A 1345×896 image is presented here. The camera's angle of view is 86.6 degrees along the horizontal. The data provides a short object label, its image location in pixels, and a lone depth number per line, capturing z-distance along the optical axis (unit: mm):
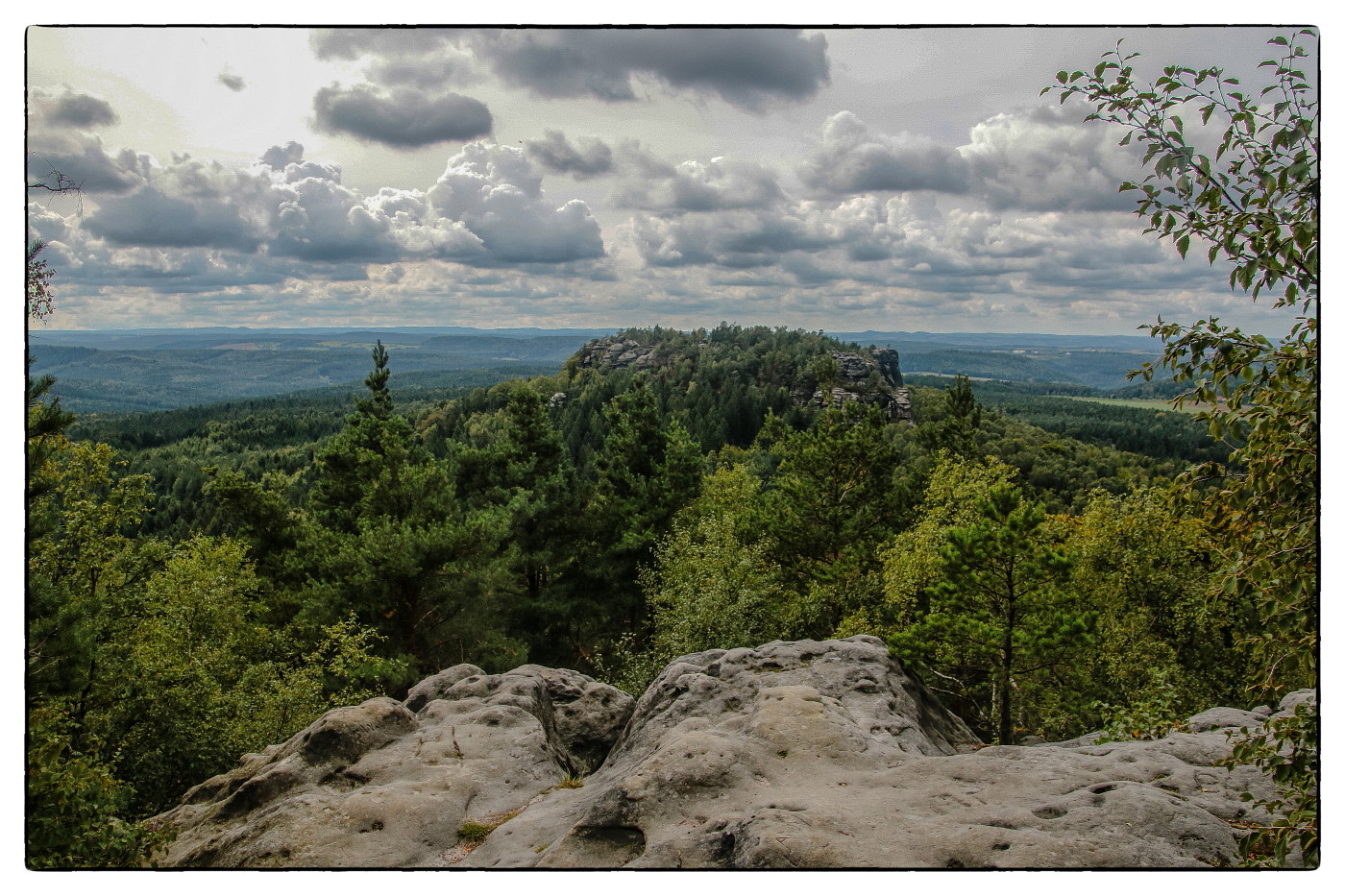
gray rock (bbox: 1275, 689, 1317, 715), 9242
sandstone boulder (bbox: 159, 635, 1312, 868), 7500
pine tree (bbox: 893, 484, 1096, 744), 14242
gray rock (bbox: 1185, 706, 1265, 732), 11078
